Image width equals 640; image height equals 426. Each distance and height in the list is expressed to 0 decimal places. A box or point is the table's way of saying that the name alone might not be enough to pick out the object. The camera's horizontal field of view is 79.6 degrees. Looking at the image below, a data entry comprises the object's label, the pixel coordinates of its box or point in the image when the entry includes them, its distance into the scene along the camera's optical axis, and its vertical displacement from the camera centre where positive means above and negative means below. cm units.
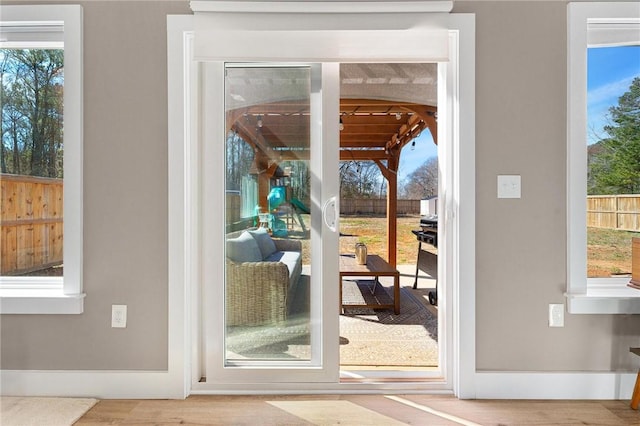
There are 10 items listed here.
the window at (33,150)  230 +39
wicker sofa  228 -38
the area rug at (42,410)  193 -103
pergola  225 +65
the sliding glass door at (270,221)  224 -4
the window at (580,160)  213 +29
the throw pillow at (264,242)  230 -17
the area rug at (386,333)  270 -101
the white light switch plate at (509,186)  216 +15
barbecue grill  464 -31
